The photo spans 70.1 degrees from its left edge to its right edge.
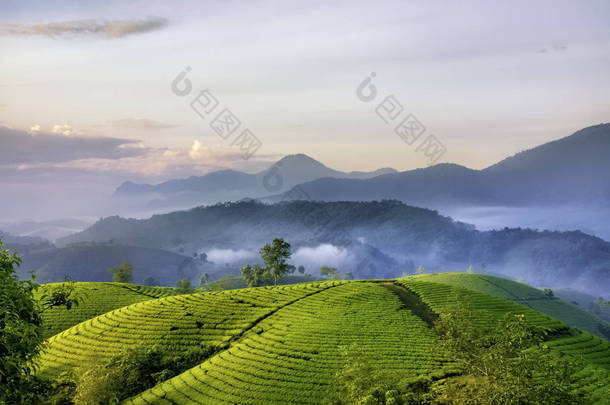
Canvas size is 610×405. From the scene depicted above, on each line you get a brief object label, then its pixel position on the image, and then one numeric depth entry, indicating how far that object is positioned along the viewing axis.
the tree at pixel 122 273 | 137.62
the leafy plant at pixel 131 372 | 43.50
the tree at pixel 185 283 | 156.64
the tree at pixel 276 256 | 102.69
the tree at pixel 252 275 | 142.74
